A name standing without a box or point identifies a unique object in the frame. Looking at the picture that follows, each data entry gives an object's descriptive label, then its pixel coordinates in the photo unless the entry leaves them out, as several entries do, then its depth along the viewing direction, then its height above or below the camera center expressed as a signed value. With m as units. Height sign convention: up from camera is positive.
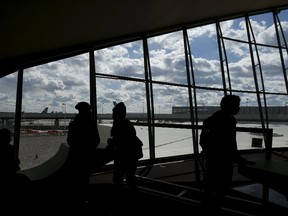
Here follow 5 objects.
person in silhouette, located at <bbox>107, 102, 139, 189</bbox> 1.96 -0.14
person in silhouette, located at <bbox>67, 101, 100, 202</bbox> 1.79 -0.17
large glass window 4.03 +0.99
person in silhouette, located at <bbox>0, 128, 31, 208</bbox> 1.39 -0.36
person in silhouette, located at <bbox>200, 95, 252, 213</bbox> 1.56 -0.19
